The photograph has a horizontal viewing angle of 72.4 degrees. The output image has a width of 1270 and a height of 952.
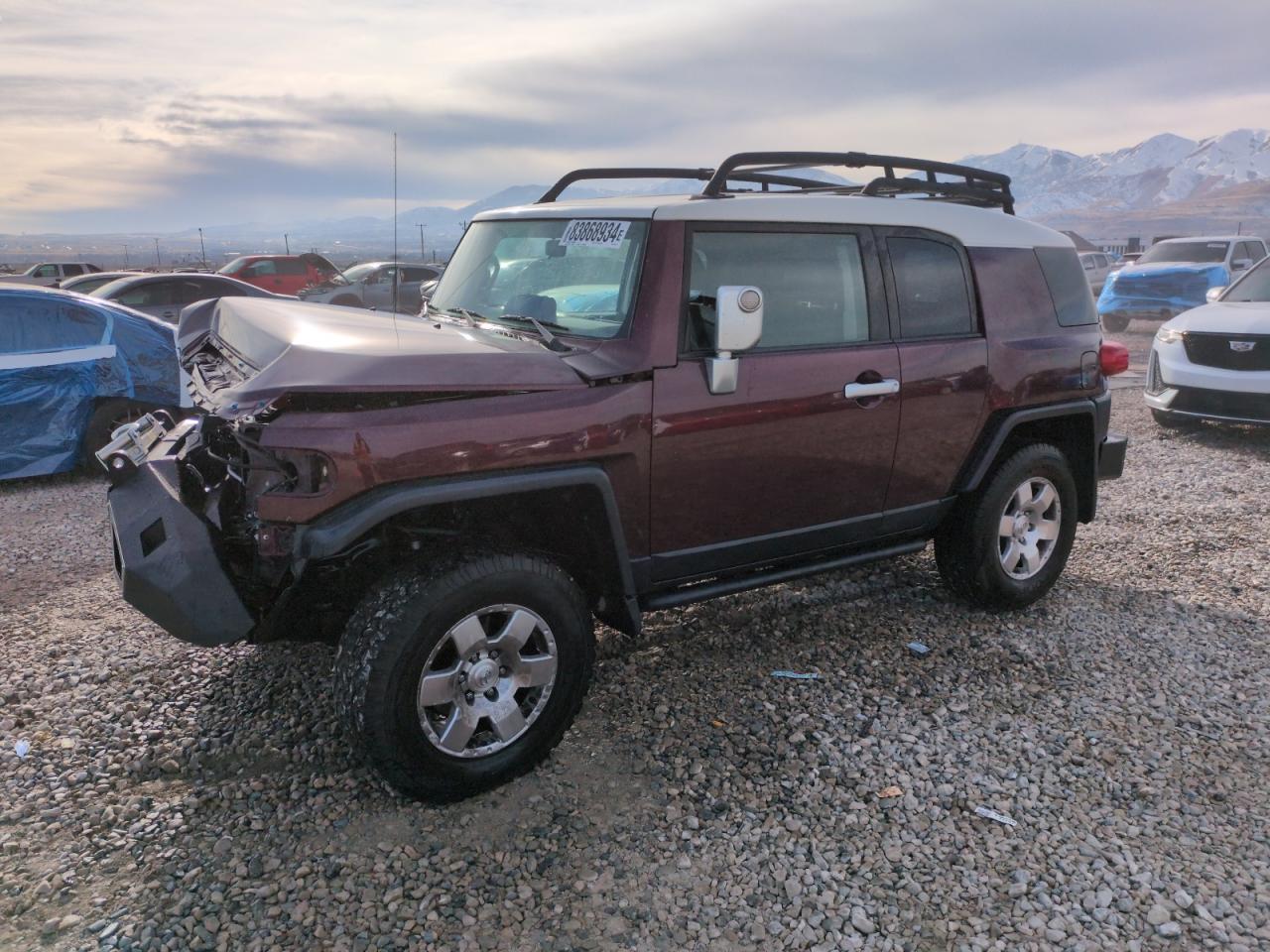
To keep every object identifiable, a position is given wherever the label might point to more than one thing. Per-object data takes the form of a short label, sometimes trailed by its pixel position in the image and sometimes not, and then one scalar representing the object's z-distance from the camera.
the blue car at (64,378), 6.69
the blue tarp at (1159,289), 14.88
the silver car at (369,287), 17.38
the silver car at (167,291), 12.30
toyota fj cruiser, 2.69
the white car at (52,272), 25.33
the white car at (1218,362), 7.62
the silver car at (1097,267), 21.75
